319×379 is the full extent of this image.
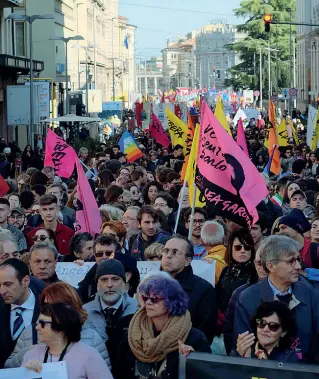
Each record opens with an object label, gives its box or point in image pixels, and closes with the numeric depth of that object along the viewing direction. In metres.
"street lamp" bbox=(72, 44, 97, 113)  61.18
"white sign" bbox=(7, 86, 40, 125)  39.97
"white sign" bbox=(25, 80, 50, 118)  41.22
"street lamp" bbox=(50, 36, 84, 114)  50.56
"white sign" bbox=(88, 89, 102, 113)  64.76
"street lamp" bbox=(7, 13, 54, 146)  36.56
